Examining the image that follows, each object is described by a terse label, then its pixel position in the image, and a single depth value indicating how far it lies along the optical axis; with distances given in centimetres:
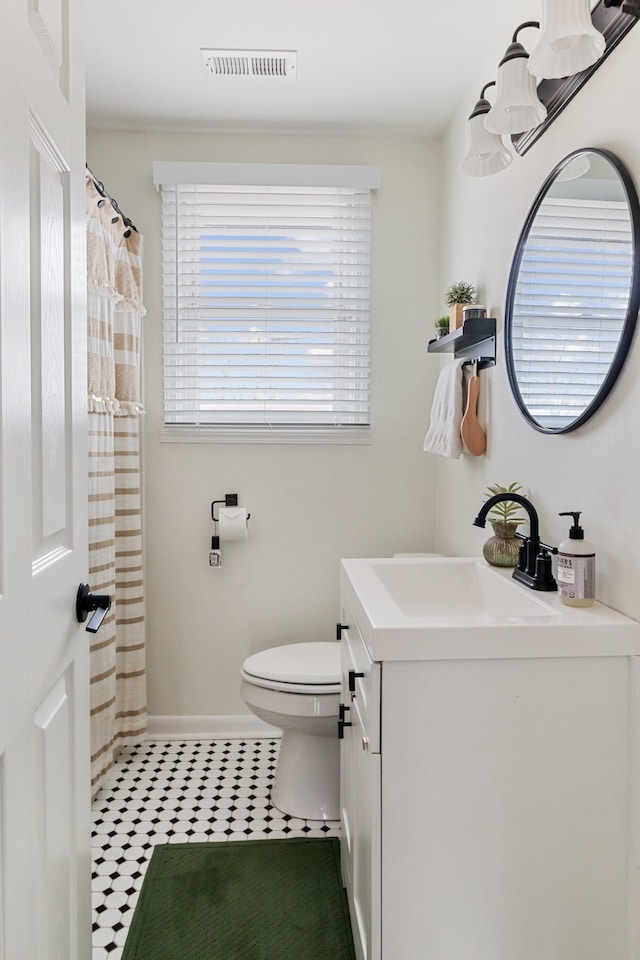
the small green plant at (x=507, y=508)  169
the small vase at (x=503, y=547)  165
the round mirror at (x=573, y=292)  125
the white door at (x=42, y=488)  83
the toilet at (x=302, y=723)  207
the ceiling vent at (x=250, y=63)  210
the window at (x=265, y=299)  263
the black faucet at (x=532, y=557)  140
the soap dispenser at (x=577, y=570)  125
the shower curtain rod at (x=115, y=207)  211
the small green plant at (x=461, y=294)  211
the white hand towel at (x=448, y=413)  213
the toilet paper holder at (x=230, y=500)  268
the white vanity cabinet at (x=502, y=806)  114
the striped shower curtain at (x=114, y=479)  212
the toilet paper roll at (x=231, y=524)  258
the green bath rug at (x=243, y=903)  157
